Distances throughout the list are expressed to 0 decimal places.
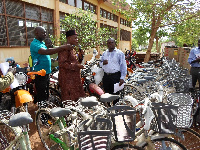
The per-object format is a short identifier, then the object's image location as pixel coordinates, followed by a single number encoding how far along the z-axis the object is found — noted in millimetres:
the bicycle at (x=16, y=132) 1865
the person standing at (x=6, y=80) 1979
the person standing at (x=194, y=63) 4672
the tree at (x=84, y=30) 9062
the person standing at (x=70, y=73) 3234
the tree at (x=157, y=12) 9789
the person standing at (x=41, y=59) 3290
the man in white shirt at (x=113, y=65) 4090
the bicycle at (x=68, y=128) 1946
